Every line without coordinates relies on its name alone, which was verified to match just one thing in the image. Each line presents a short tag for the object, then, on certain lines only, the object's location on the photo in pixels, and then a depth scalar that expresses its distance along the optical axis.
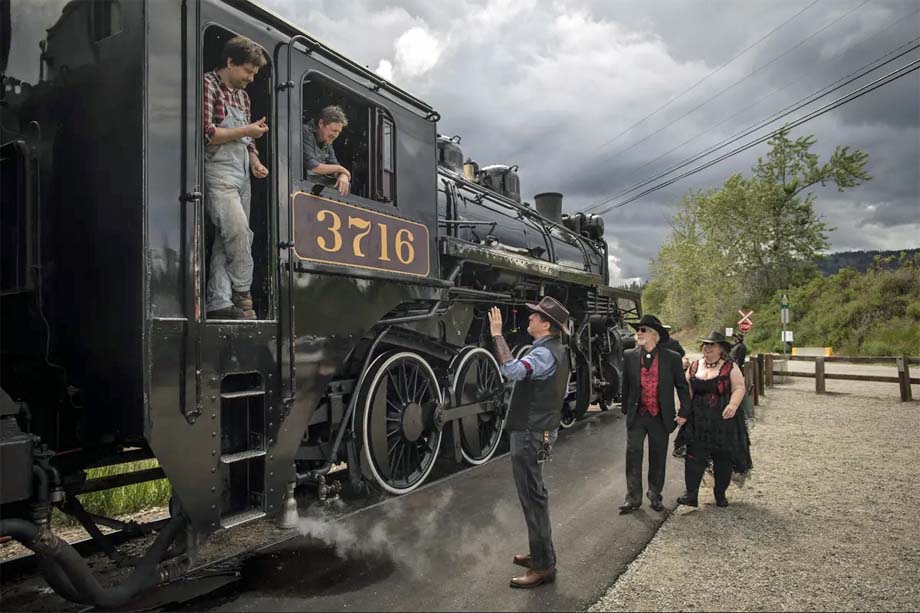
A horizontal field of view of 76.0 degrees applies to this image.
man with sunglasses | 4.68
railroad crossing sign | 14.74
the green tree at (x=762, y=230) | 35.44
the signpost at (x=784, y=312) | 19.14
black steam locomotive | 2.76
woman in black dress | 4.72
